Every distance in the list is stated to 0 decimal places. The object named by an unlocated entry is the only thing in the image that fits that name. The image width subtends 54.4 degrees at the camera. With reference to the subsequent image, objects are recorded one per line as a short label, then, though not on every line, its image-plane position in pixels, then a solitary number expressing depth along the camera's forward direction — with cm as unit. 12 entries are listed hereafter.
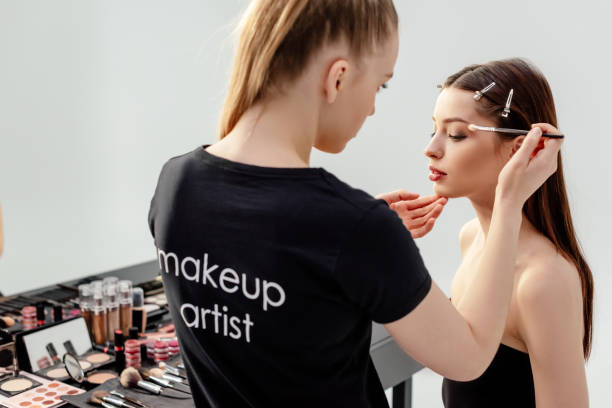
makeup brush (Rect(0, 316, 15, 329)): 152
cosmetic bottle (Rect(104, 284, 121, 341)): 155
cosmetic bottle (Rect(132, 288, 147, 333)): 156
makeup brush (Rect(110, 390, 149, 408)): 119
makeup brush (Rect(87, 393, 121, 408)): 118
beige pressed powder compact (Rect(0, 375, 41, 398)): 128
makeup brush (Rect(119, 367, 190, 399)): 124
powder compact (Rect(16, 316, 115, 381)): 138
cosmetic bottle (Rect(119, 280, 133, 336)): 159
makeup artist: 57
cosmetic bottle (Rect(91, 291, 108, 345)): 152
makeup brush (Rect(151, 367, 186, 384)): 128
